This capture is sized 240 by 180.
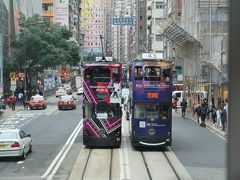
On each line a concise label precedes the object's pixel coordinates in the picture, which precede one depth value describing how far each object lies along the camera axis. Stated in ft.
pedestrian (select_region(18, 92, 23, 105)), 197.36
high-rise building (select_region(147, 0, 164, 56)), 339.16
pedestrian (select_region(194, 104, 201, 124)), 116.47
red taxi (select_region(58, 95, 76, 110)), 174.29
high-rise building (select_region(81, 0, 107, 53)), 632.22
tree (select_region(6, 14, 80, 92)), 204.13
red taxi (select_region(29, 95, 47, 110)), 179.22
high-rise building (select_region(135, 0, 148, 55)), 467.11
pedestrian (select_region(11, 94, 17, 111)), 169.37
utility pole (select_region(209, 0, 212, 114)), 129.10
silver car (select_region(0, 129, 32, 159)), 66.18
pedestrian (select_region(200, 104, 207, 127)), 112.16
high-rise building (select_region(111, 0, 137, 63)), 556.43
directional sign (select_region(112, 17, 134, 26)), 155.33
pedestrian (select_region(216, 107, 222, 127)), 105.40
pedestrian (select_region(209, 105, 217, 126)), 113.41
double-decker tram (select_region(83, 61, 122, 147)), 78.02
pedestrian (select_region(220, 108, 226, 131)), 94.92
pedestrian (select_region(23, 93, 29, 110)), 181.37
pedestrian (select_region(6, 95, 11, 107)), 178.91
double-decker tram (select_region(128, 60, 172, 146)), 75.24
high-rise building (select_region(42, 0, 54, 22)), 367.66
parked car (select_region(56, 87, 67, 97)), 266.08
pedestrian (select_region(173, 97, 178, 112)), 158.51
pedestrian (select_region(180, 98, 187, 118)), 135.49
